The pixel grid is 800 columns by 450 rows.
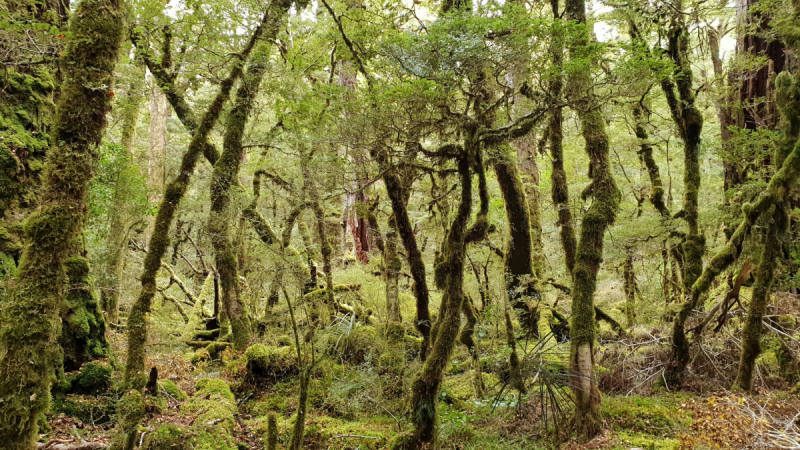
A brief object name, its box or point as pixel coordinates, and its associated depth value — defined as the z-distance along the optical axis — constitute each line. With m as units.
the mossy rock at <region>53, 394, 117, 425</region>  5.28
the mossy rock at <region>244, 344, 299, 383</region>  8.05
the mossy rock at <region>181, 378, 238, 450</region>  4.70
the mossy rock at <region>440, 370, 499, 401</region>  7.00
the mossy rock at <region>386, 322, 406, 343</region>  8.30
